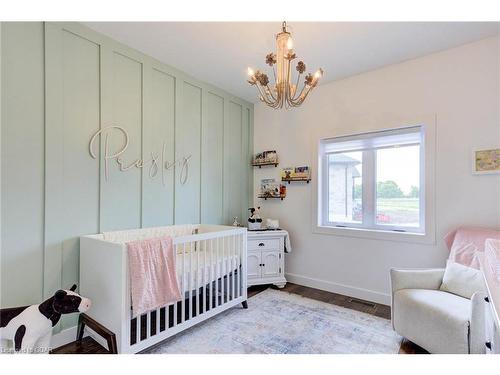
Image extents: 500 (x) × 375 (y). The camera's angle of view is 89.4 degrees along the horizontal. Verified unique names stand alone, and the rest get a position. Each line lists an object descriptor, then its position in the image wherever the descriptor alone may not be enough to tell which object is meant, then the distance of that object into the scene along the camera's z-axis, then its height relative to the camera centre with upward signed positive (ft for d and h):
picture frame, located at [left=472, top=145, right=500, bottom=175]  6.75 +0.80
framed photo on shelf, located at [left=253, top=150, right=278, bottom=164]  11.12 +1.39
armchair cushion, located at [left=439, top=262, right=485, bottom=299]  5.61 -2.11
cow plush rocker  4.67 -2.58
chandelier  5.45 +2.47
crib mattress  6.52 -2.31
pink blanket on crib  5.43 -1.98
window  8.40 +0.28
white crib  5.40 -2.36
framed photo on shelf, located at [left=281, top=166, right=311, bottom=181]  10.23 +0.60
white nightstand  9.68 -2.74
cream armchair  4.75 -2.63
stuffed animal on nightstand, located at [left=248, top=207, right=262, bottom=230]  10.48 -1.39
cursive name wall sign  6.89 +0.84
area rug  6.00 -3.84
